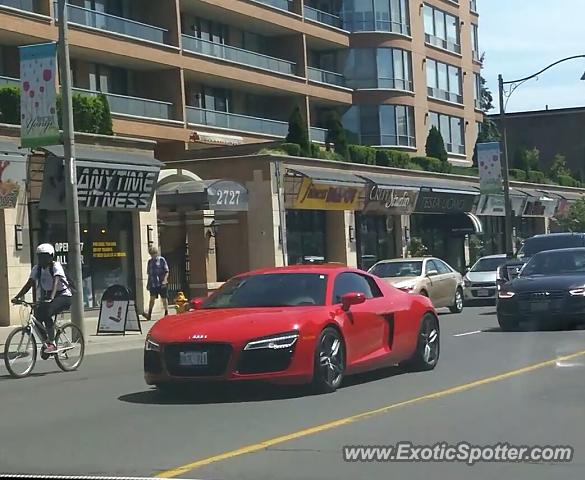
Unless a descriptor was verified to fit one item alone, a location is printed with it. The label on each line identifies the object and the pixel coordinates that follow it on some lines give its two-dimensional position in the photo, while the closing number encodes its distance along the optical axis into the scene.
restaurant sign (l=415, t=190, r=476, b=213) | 44.56
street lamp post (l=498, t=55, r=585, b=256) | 38.81
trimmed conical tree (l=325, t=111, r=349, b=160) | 41.12
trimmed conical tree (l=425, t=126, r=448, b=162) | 51.00
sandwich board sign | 21.84
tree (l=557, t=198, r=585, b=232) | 58.25
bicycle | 15.18
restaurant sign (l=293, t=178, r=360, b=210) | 36.19
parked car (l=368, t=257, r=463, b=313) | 25.11
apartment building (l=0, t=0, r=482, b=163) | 35.34
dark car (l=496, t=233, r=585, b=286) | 25.41
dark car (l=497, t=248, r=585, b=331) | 18.72
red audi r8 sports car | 10.98
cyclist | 15.66
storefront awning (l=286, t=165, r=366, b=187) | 35.47
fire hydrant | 24.52
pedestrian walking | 25.41
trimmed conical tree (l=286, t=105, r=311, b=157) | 37.78
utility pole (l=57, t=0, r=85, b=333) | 20.56
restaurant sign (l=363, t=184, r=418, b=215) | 40.16
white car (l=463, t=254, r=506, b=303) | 30.38
